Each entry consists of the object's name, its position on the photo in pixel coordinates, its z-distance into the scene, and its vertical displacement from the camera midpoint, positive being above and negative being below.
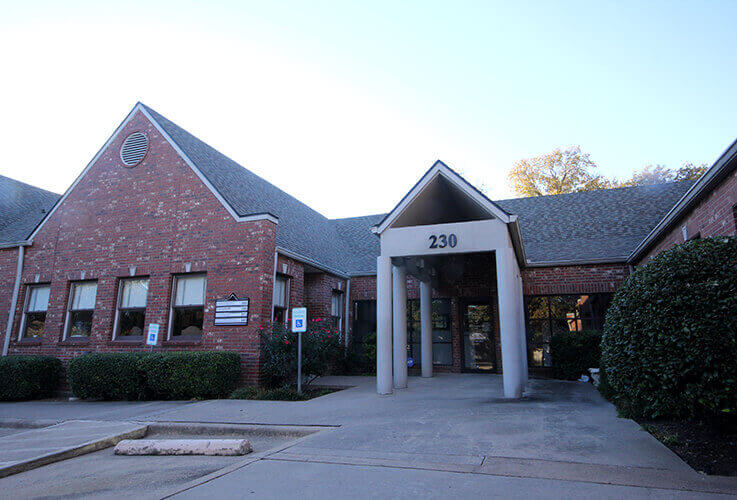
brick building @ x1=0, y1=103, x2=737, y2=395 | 10.84 +2.24
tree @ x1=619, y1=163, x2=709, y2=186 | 30.72 +11.91
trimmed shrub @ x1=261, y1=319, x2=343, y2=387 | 11.05 -0.26
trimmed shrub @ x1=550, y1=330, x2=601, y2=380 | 12.66 -0.31
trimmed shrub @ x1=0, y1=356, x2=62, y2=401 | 11.83 -0.93
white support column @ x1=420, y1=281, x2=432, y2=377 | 14.21 +0.49
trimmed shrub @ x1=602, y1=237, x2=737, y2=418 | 4.43 +0.08
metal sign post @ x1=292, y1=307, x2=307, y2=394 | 10.06 +0.46
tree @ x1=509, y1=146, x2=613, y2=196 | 33.94 +12.94
